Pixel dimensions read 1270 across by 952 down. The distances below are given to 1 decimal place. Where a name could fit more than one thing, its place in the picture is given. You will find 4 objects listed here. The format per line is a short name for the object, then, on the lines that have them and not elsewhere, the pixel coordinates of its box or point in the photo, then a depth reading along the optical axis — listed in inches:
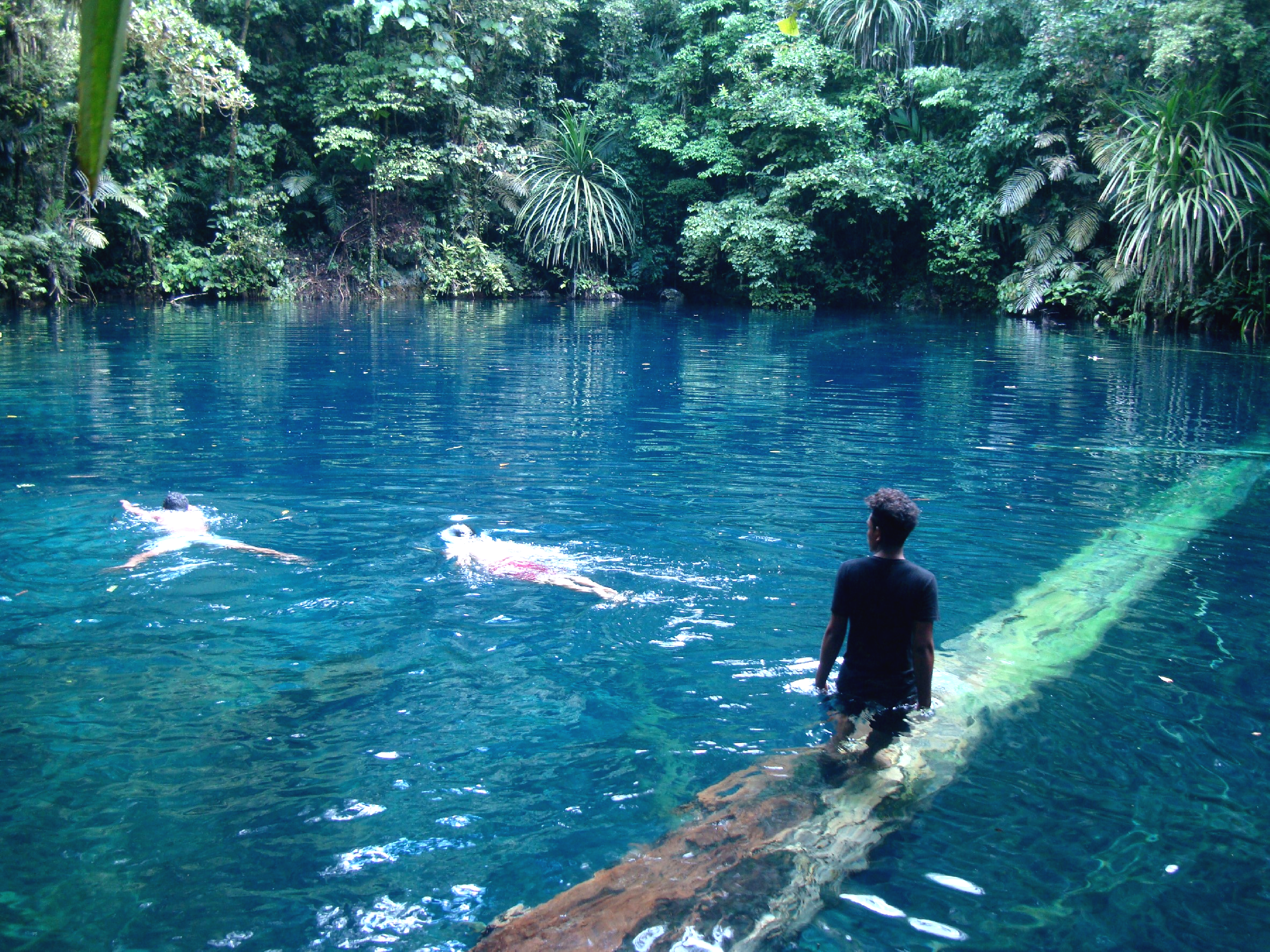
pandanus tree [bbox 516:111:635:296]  1031.0
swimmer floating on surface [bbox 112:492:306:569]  227.9
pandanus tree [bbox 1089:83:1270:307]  618.2
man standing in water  134.6
